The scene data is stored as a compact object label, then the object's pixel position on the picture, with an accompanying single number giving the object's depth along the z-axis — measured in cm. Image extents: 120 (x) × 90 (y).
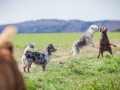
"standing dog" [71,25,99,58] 1530
